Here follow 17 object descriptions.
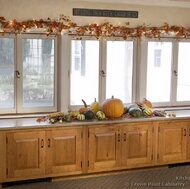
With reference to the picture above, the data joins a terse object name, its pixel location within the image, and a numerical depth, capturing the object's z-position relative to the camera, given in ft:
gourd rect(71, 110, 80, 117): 15.02
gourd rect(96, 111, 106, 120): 14.98
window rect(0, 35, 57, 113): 15.80
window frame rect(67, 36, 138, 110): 16.88
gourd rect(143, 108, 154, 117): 15.74
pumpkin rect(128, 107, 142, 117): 15.58
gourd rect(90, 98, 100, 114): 15.57
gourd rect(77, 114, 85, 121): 14.84
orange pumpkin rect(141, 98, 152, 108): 16.83
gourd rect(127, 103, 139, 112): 16.11
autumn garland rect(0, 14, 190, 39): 15.34
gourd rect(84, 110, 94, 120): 15.02
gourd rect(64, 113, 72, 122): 14.64
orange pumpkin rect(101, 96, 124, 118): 15.21
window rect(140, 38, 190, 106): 17.99
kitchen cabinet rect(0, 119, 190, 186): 13.84
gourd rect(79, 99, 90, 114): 15.52
